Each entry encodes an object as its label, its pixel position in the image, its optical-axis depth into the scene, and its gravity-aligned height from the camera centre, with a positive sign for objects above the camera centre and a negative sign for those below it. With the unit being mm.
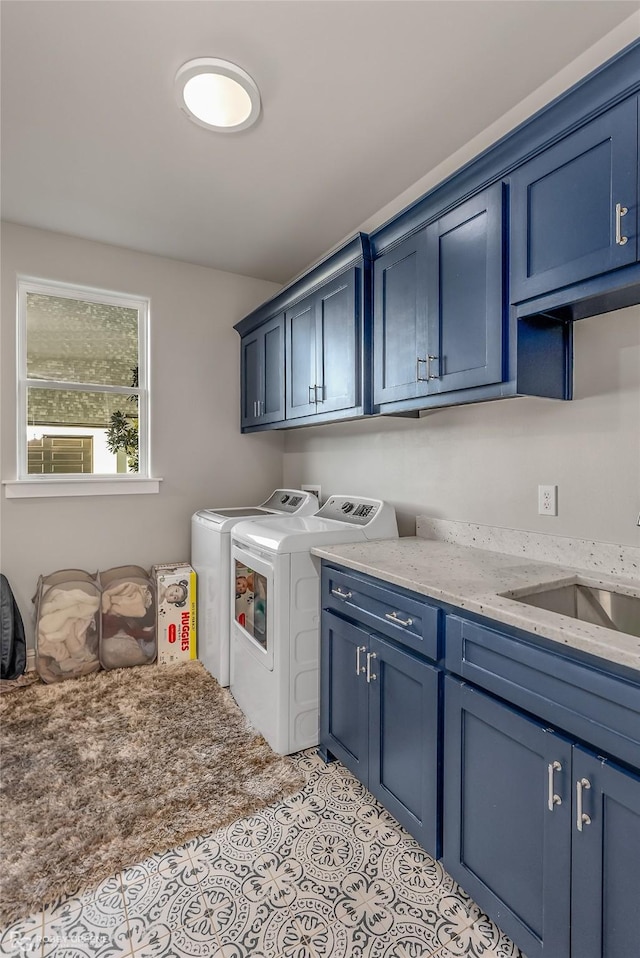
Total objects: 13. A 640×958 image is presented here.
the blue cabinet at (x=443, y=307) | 1626 +646
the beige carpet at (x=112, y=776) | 1595 -1240
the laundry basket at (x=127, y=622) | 3006 -920
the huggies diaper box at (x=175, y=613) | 3127 -894
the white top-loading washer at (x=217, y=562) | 2723 -520
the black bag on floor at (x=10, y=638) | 2770 -940
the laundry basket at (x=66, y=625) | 2852 -898
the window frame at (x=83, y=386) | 2939 +584
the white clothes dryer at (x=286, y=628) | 2098 -682
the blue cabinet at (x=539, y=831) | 1004 -846
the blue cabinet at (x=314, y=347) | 2279 +724
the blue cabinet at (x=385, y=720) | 1505 -874
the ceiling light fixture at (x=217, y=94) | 1707 +1440
